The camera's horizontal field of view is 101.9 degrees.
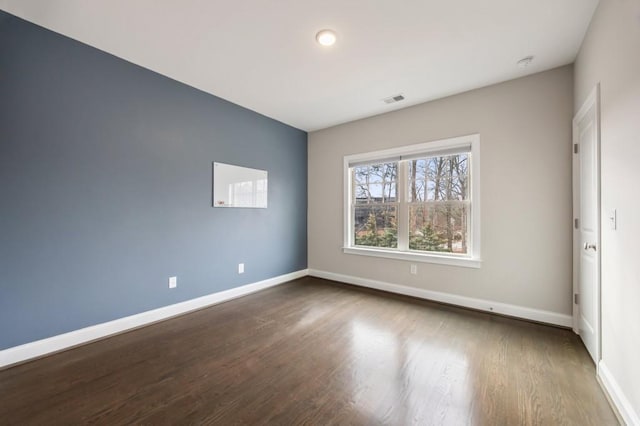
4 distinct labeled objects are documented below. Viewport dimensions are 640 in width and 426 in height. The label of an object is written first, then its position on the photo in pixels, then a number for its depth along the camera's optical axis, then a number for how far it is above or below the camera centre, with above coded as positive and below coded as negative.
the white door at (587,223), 1.98 -0.07
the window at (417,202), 3.34 +0.17
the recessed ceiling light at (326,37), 2.22 +1.55
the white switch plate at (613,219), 1.66 -0.03
